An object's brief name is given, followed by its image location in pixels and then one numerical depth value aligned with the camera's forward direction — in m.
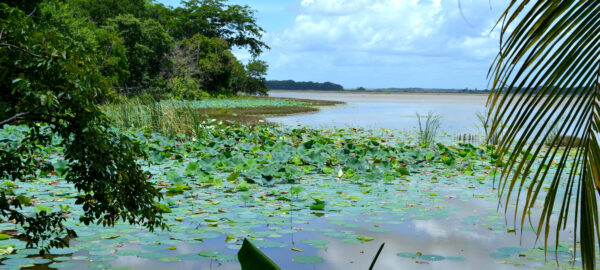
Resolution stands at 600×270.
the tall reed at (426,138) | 10.45
